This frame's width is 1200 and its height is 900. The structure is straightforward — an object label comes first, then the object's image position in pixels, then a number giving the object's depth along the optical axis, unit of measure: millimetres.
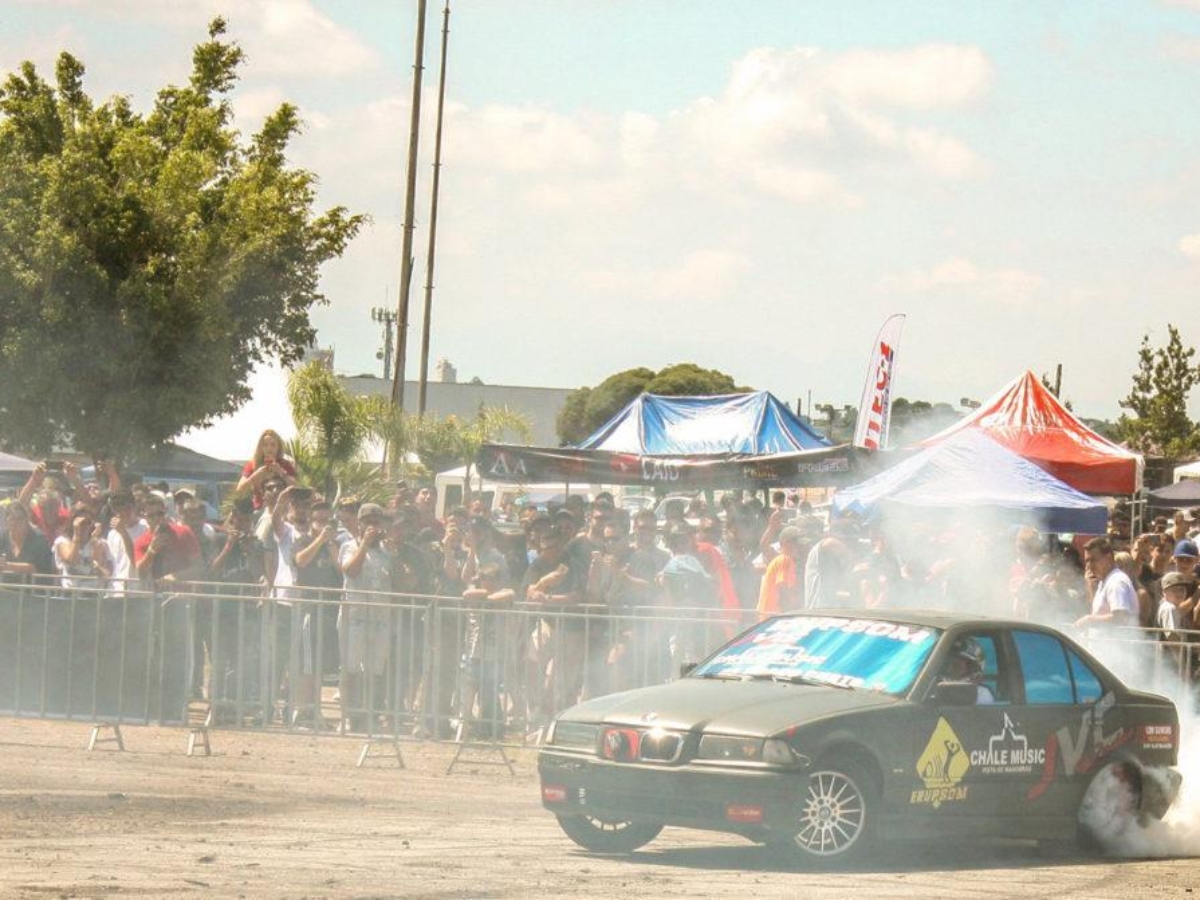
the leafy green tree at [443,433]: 40656
